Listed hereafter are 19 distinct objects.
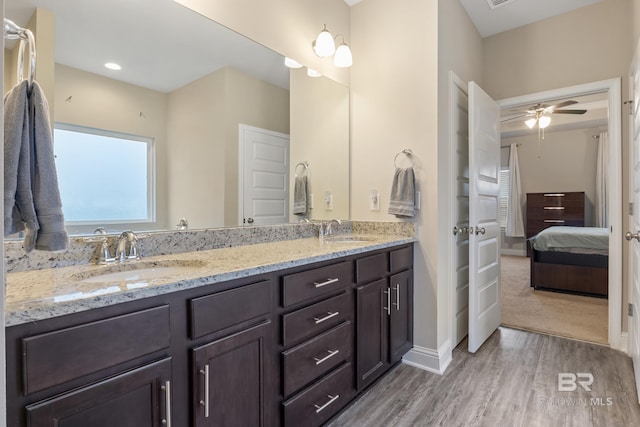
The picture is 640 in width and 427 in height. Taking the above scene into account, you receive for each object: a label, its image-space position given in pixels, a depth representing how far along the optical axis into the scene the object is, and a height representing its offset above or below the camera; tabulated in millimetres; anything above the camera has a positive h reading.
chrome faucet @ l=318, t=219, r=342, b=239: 2311 -110
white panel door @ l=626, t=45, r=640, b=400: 1883 -78
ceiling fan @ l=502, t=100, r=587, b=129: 4285 +1336
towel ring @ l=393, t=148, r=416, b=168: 2361 +412
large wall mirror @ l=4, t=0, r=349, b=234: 1318 +505
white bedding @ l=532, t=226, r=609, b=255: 4000 -364
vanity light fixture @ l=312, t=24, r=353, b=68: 2301 +1153
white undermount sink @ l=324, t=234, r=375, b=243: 2315 -185
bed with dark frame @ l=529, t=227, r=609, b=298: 3990 -647
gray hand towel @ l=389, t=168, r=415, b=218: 2281 +126
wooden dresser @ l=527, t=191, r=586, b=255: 6430 +35
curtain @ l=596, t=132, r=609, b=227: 6223 +557
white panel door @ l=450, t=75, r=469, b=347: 2547 +26
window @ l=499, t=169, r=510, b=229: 7445 +421
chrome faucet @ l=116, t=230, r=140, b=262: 1355 -137
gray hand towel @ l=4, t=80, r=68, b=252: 874 +108
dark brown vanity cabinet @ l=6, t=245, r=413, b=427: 800 -454
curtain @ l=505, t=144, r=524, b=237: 7289 +326
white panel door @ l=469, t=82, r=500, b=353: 2482 -44
